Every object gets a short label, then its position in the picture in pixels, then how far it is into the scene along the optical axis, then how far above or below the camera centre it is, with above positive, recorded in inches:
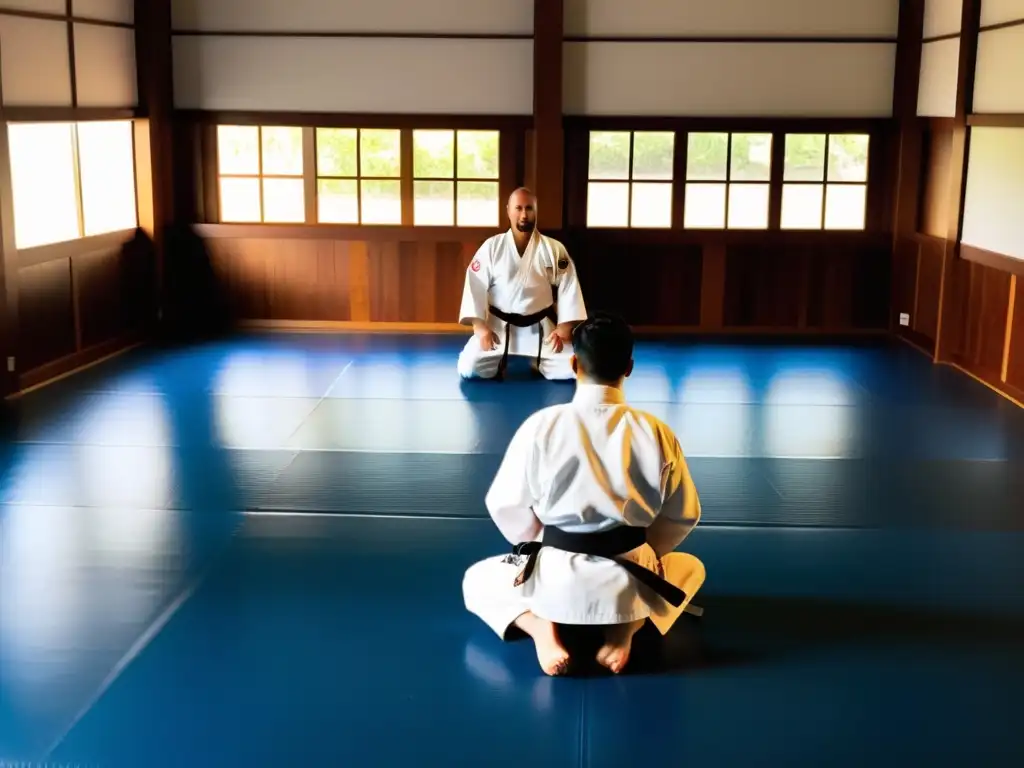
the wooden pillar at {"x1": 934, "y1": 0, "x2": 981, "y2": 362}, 261.0 -7.8
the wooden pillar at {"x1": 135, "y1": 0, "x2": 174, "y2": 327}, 298.8 +9.7
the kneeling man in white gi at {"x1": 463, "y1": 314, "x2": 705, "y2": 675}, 113.7 -34.3
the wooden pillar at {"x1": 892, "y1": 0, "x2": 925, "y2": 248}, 300.7 +14.8
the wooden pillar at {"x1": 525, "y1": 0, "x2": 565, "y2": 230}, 299.6 +12.4
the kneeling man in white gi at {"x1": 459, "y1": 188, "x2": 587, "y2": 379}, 253.6 -28.6
